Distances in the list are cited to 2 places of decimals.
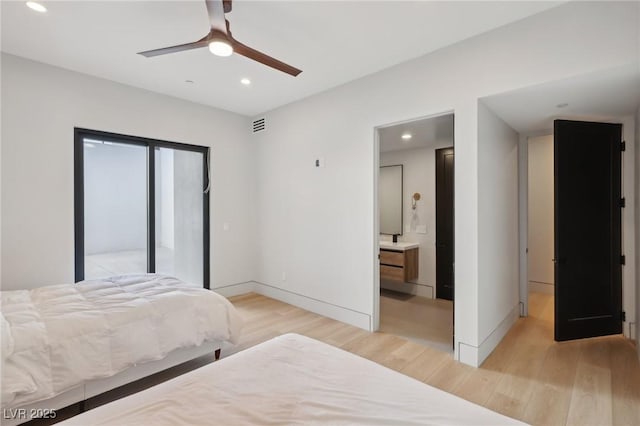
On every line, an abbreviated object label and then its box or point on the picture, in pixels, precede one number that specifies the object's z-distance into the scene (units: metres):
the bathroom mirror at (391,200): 5.28
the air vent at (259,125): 4.93
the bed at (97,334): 1.78
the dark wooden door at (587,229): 3.15
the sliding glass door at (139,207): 3.70
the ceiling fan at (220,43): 1.84
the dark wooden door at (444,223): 4.66
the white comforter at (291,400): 1.08
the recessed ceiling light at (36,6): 2.28
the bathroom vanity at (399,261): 4.71
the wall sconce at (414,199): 5.03
